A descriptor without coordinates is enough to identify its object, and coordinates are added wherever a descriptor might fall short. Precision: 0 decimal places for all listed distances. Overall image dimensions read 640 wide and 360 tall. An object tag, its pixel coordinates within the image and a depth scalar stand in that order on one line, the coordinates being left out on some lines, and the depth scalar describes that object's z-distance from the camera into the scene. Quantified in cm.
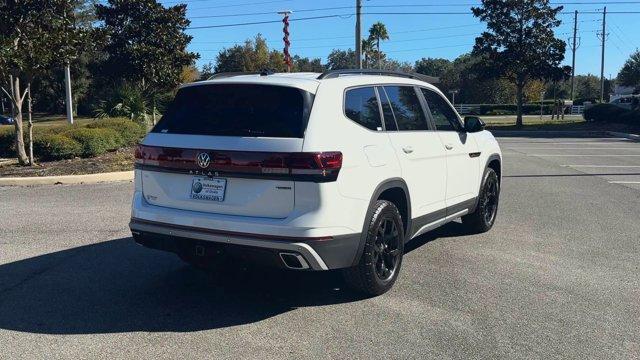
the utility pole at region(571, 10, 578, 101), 5525
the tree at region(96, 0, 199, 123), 2330
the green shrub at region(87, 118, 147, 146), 1603
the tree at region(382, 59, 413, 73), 9938
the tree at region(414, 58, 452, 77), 9442
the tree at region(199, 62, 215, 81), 7739
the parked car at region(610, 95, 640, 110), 5352
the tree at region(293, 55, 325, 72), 9160
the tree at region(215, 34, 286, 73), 6469
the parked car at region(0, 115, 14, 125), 3769
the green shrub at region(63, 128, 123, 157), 1445
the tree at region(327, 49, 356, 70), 10612
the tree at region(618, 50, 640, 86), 5353
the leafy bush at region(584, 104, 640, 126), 3129
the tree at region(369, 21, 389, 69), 7869
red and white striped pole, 2420
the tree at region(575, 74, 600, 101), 10362
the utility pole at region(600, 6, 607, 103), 5594
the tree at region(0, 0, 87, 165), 1277
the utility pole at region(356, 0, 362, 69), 2650
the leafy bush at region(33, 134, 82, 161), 1403
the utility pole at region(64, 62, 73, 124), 2160
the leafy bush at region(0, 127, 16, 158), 1506
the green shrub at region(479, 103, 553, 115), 6175
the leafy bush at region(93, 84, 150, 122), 1964
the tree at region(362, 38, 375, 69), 7931
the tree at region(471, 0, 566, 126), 3278
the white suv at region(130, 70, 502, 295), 422
